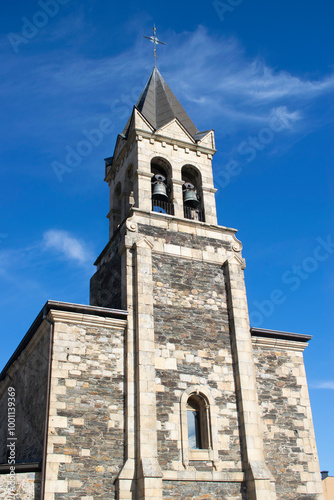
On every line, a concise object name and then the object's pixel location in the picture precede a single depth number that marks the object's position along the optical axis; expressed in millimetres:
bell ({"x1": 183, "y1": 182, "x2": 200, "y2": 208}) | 17641
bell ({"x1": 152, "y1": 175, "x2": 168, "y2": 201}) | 17219
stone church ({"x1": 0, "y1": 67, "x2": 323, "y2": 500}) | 12305
